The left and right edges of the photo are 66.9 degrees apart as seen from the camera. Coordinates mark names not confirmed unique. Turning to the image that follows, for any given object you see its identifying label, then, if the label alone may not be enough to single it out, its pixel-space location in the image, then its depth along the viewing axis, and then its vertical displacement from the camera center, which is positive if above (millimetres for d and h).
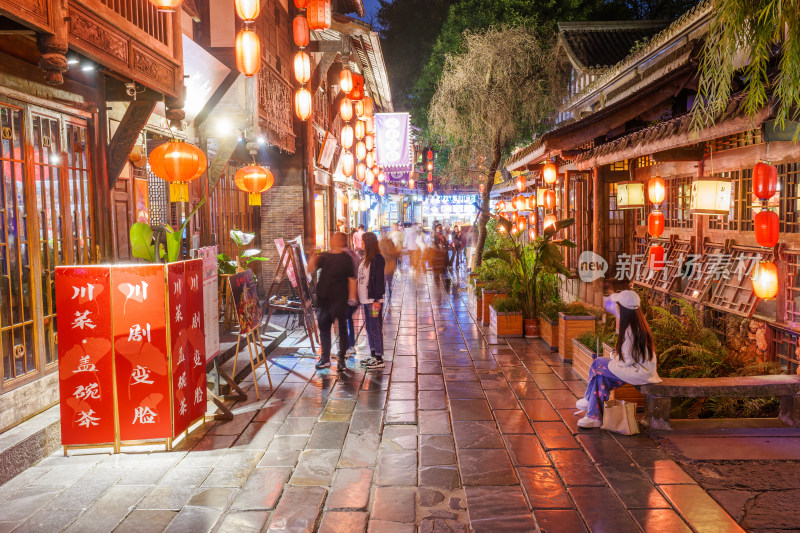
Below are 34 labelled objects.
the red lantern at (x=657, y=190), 10391 +593
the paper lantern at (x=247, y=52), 9180 +2749
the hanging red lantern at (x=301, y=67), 13641 +3712
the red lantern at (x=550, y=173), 14938 +1322
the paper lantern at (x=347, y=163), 20406 +2295
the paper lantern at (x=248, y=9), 8773 +3259
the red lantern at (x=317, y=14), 11719 +4214
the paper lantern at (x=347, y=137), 18781 +2944
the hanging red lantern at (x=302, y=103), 13570 +2905
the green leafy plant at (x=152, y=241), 6305 -70
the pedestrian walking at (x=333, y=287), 9250 -861
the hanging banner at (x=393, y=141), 24094 +3554
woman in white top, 6223 -1294
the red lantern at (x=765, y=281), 7172 -698
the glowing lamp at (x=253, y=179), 10945 +980
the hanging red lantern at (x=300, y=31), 13703 +4561
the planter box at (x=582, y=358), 8223 -1868
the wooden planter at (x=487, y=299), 13041 -1538
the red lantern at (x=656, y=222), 10430 +33
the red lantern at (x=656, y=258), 10836 -607
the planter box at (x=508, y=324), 11594 -1852
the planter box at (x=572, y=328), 9570 -1609
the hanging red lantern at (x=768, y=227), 7000 -57
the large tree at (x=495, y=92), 18828 +4381
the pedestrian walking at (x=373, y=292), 9625 -1005
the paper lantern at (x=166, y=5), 6289 +2399
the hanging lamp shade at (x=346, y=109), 18422 +3739
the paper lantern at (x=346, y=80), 17047 +4301
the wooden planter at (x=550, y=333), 10375 -1863
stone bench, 6242 -1729
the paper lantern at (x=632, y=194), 11414 +587
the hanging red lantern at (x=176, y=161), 7312 +889
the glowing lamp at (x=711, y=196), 8344 +379
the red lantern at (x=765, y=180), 6967 +485
